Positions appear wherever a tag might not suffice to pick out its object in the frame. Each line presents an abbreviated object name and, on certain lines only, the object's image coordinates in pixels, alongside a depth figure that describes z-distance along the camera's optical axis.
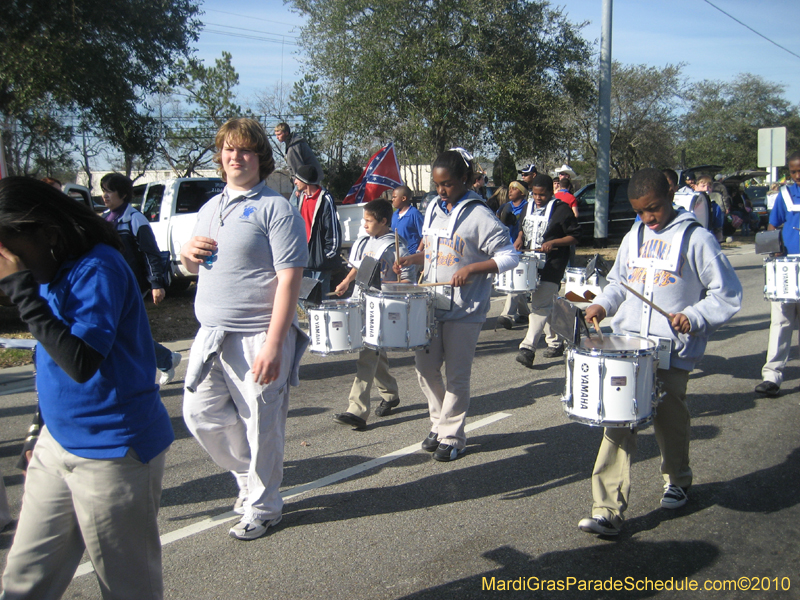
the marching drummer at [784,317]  6.28
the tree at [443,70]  18.20
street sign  21.19
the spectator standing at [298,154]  6.82
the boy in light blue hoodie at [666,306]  3.70
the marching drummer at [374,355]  5.61
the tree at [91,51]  12.94
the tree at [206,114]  33.28
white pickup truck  12.37
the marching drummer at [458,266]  4.69
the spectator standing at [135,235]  5.87
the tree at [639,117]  37.00
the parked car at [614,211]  21.14
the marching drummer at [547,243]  7.61
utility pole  17.69
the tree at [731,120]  47.75
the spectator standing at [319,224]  6.52
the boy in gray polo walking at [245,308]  3.35
